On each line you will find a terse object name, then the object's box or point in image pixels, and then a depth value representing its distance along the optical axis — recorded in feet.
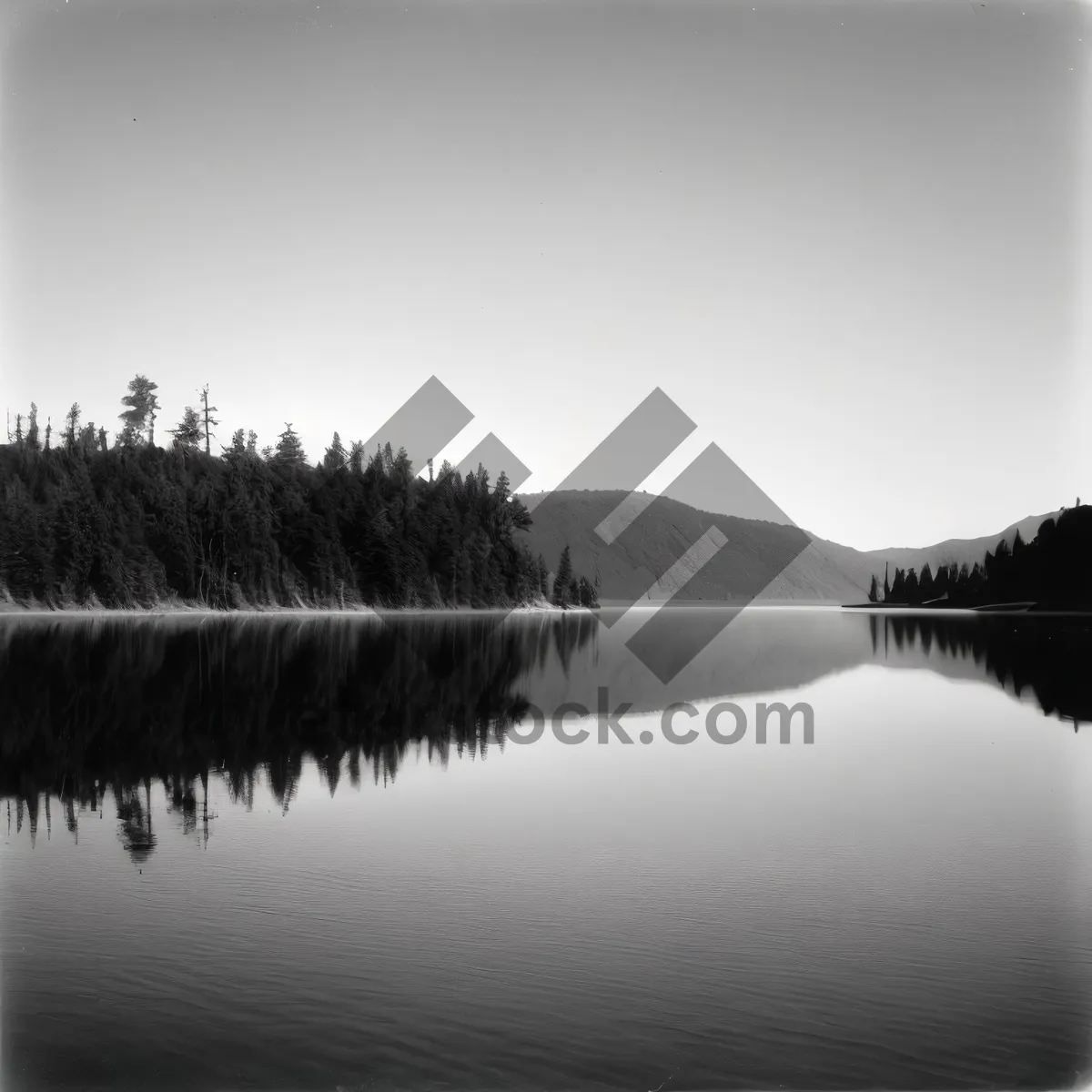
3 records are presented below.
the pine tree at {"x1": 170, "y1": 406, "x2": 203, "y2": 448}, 410.31
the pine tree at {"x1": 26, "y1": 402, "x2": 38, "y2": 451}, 378.14
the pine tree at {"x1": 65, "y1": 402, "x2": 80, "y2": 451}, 373.77
